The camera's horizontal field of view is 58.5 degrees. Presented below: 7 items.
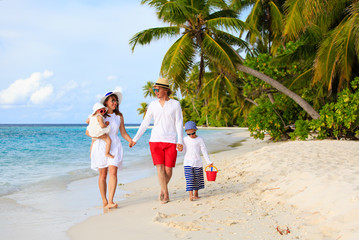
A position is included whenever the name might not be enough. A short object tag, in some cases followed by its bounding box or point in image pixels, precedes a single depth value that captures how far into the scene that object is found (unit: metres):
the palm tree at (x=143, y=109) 65.86
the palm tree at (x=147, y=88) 57.23
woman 4.29
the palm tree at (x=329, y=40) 9.21
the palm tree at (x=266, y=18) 16.89
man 4.36
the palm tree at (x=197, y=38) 12.29
